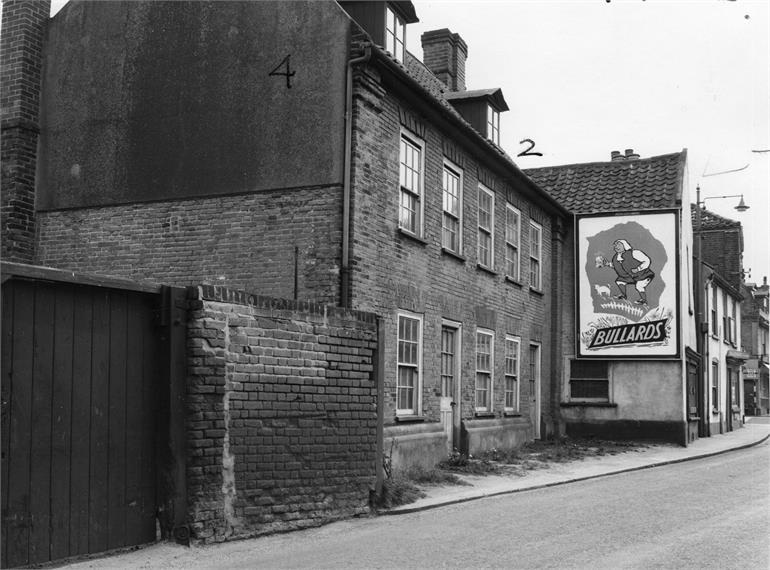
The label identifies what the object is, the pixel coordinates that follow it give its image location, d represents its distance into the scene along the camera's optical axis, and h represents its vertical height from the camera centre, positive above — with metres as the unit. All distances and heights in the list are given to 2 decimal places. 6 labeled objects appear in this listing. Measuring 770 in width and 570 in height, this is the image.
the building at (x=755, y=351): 61.03 +0.81
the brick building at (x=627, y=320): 23.34 +1.11
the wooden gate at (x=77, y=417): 7.02 -0.49
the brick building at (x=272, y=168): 12.90 +3.01
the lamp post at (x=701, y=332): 28.70 +0.98
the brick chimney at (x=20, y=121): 14.55 +3.98
